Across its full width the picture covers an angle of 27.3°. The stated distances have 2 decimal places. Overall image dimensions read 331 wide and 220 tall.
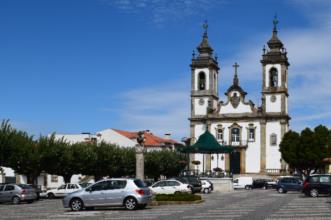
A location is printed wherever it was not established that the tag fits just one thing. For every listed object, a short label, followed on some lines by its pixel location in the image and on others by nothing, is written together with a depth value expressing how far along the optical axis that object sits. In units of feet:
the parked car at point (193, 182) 159.60
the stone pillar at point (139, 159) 133.18
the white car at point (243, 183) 246.47
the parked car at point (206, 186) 177.88
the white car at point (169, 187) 139.64
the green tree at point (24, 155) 173.68
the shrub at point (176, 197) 114.73
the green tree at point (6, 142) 169.27
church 302.66
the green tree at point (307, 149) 277.85
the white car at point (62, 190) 160.04
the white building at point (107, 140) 262.26
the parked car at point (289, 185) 174.53
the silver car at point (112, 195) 96.63
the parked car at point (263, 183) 247.15
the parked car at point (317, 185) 132.36
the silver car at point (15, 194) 130.41
